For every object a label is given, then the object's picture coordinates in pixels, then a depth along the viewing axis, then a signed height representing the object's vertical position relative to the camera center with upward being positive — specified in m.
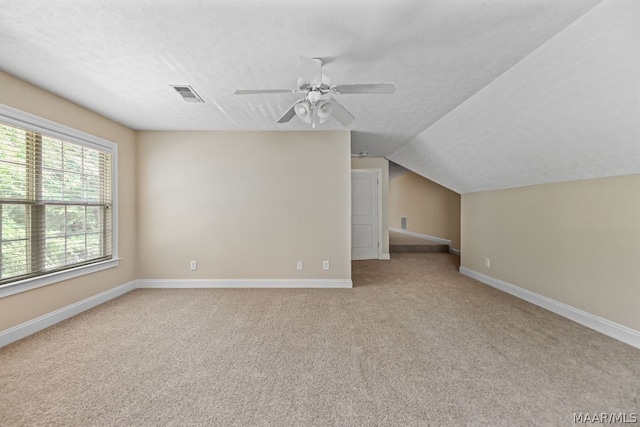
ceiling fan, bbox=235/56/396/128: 1.85 +0.92
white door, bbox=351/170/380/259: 5.91 -0.05
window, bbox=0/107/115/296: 2.33 +0.14
